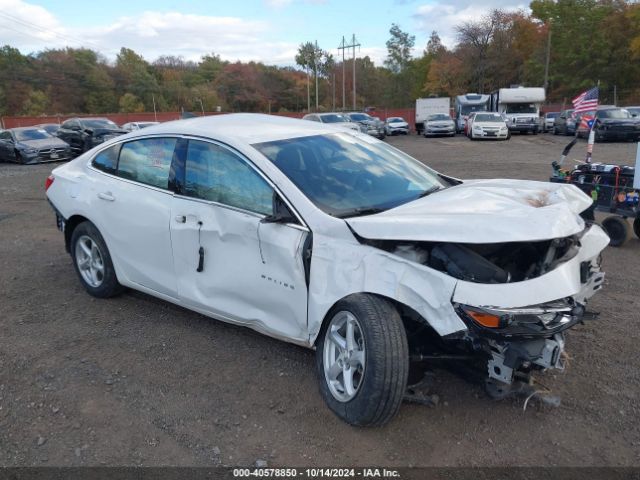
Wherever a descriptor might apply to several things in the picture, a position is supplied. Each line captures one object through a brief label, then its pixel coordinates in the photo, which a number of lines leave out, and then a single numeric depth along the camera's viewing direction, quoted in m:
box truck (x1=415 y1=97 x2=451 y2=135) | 37.91
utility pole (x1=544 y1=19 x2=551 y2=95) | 51.81
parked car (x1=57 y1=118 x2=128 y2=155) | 21.77
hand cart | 6.55
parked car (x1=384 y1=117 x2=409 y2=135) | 36.75
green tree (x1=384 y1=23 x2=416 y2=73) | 86.94
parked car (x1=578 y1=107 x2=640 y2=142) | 22.88
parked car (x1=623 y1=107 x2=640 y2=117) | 24.71
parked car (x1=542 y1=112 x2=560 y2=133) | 31.94
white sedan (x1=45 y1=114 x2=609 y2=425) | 2.77
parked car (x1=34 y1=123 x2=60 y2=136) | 24.39
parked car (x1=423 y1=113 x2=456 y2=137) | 31.56
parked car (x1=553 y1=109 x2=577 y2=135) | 27.52
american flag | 8.62
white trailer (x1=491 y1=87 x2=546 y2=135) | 29.45
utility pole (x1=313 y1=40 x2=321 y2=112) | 92.16
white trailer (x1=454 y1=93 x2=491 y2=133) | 34.75
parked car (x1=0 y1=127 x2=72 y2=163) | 19.33
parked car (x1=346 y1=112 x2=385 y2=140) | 28.39
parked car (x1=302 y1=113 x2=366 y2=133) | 25.56
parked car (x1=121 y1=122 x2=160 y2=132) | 25.21
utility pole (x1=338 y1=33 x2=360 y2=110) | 66.38
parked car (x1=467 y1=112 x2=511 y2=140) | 26.42
